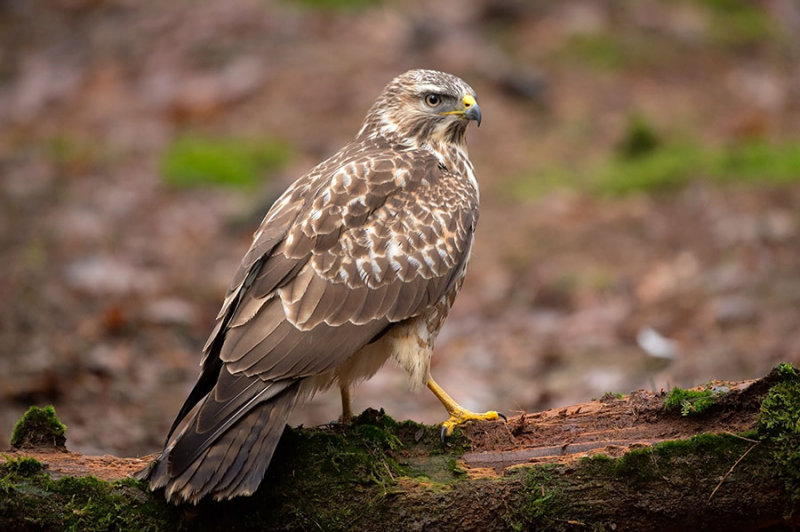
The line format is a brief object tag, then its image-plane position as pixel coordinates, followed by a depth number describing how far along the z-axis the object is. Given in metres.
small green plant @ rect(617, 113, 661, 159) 27.08
